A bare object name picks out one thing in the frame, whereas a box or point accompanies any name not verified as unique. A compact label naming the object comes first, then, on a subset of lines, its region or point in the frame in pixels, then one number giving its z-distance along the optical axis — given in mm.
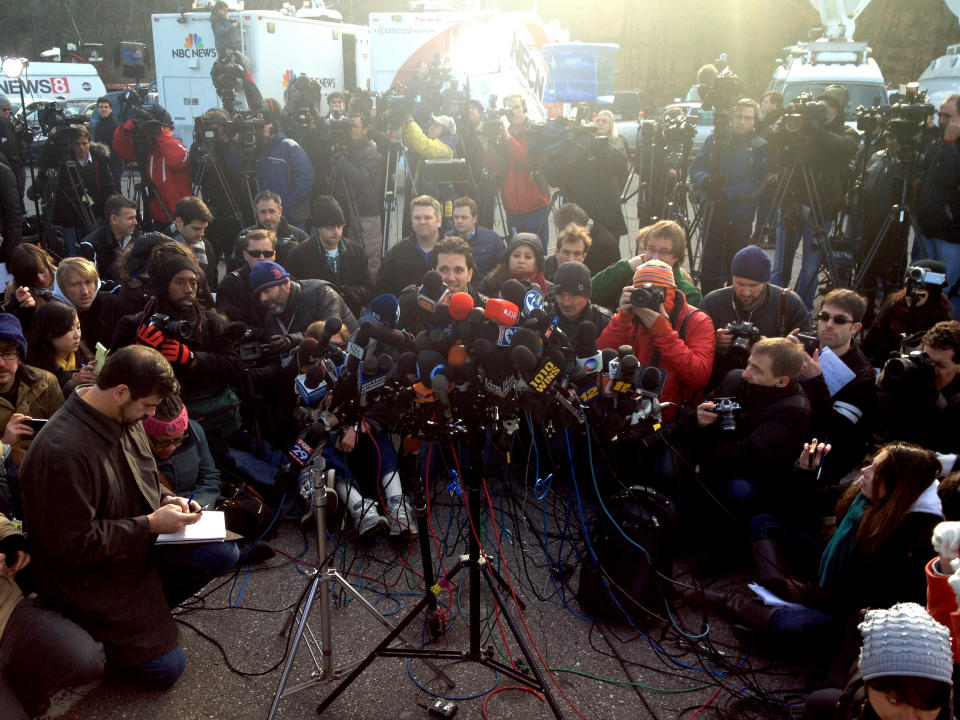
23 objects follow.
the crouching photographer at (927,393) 3760
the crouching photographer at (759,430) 3684
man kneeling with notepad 2727
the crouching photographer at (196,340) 4277
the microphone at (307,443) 2857
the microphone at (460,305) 2631
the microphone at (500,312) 2611
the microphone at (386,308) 2980
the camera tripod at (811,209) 6516
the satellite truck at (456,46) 13625
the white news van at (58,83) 15855
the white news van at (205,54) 11281
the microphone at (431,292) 2848
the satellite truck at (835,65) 11039
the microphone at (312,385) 2922
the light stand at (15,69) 7758
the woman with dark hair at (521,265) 5145
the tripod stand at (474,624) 2762
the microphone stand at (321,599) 2893
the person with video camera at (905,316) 4832
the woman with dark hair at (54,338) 4199
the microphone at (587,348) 2803
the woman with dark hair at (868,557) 2838
